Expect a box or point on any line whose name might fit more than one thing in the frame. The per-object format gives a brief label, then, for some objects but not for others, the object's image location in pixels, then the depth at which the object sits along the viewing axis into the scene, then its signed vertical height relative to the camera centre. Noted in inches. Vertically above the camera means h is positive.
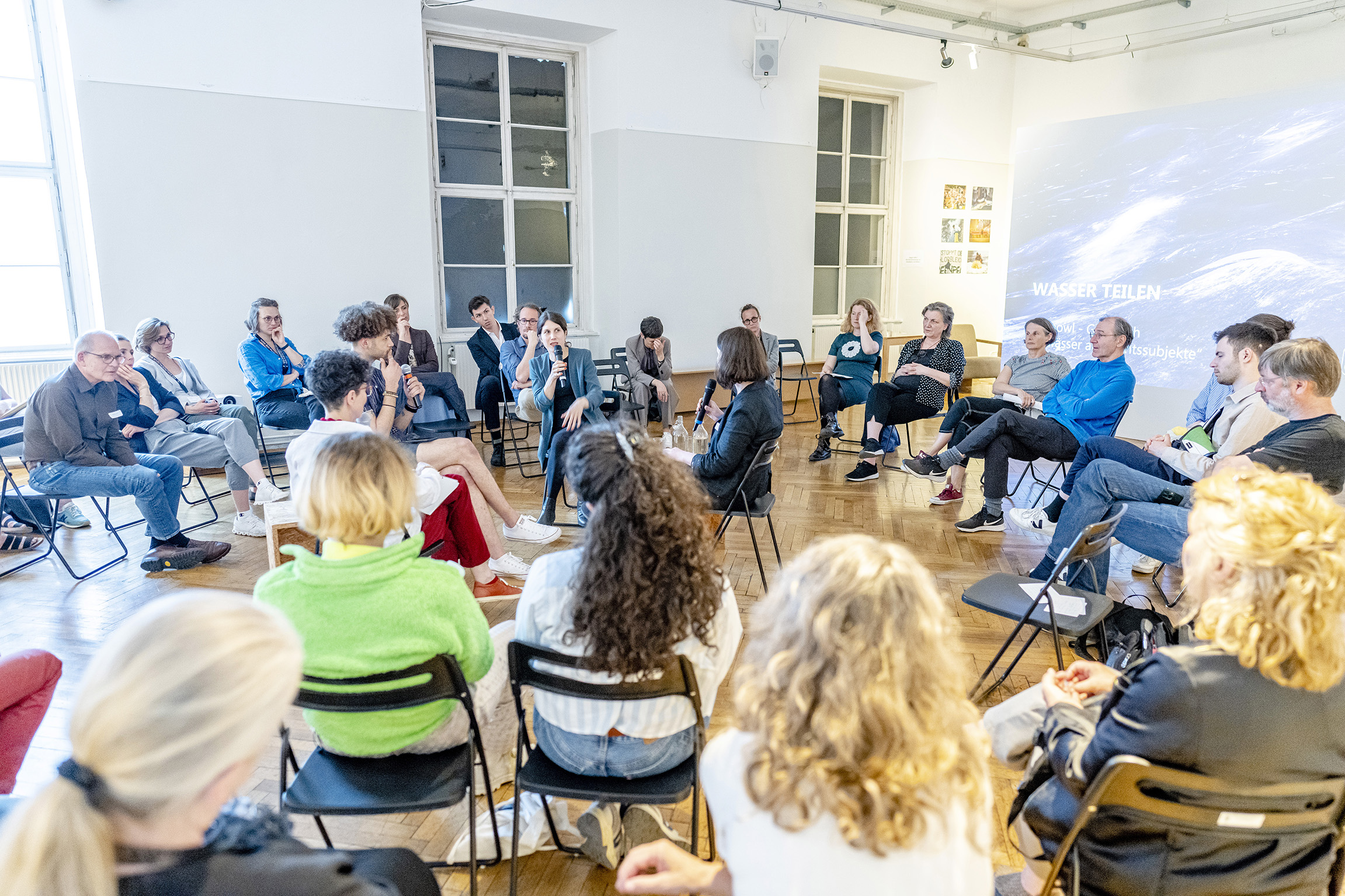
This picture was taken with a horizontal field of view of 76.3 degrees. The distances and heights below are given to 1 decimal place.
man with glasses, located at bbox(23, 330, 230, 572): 161.8 -32.3
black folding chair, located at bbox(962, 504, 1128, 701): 105.3 -41.2
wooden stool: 148.2 -43.1
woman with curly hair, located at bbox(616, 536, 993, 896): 42.1 -23.2
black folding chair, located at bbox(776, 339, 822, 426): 324.8 -37.0
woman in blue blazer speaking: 199.9 -25.3
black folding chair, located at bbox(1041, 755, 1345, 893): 54.7 -33.9
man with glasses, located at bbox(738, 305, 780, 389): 292.0 -20.5
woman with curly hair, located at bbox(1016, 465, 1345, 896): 54.6 -26.6
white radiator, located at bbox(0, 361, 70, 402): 241.9 -27.1
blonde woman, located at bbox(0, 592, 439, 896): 34.1 -20.3
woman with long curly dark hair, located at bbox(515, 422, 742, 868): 69.7 -27.0
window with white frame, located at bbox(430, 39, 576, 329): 304.5 +38.0
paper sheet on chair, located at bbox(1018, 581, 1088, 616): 110.0 -42.0
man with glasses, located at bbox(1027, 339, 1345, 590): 118.7 -23.7
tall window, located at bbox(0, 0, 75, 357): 239.6 +19.3
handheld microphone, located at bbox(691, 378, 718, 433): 201.2 -27.6
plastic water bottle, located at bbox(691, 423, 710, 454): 216.4 -41.4
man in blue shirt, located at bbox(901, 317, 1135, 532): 188.2 -32.4
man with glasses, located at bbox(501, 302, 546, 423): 229.3 -22.6
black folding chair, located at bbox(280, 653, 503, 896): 67.9 -42.0
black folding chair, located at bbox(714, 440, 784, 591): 148.1 -40.0
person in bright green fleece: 69.8 -26.1
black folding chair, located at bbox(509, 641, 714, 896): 69.8 -42.6
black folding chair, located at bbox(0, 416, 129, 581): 165.8 -43.8
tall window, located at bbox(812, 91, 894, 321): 395.2 +35.1
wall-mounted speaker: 331.3 +84.8
